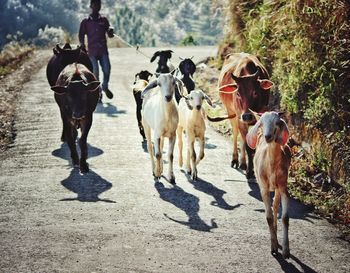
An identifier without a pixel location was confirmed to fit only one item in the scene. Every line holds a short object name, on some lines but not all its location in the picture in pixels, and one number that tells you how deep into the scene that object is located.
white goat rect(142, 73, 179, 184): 11.21
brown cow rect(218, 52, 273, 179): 11.54
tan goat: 8.45
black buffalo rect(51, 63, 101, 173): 12.04
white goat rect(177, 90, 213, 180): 11.71
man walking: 17.09
